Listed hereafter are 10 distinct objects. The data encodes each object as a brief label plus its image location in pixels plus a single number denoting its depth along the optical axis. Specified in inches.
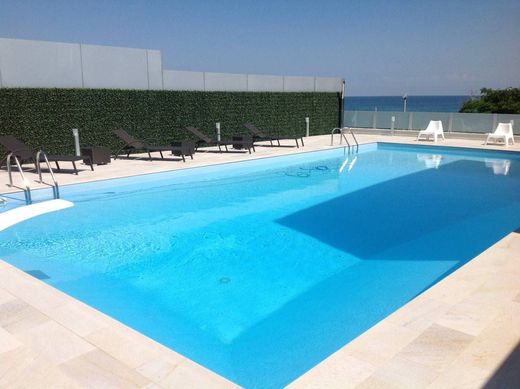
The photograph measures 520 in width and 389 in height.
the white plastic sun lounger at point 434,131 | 657.0
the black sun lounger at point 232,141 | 521.3
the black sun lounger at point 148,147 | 455.7
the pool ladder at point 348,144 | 587.8
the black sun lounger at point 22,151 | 374.3
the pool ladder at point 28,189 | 287.6
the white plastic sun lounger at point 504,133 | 595.7
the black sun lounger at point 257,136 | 549.1
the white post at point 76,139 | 430.6
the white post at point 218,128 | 555.4
